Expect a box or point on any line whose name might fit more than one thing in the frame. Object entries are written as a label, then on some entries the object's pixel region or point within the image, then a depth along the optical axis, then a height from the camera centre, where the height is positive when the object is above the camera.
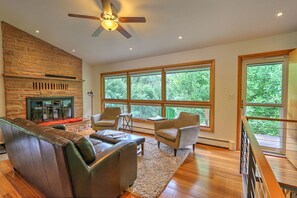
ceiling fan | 2.20 +1.17
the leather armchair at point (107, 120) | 4.14 -0.72
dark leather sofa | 1.31 -0.69
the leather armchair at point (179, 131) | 2.92 -0.76
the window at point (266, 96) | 3.03 -0.01
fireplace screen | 4.38 -0.41
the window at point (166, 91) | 3.79 +0.14
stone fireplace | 3.95 +0.54
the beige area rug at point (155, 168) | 2.03 -1.23
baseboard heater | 3.39 -1.11
